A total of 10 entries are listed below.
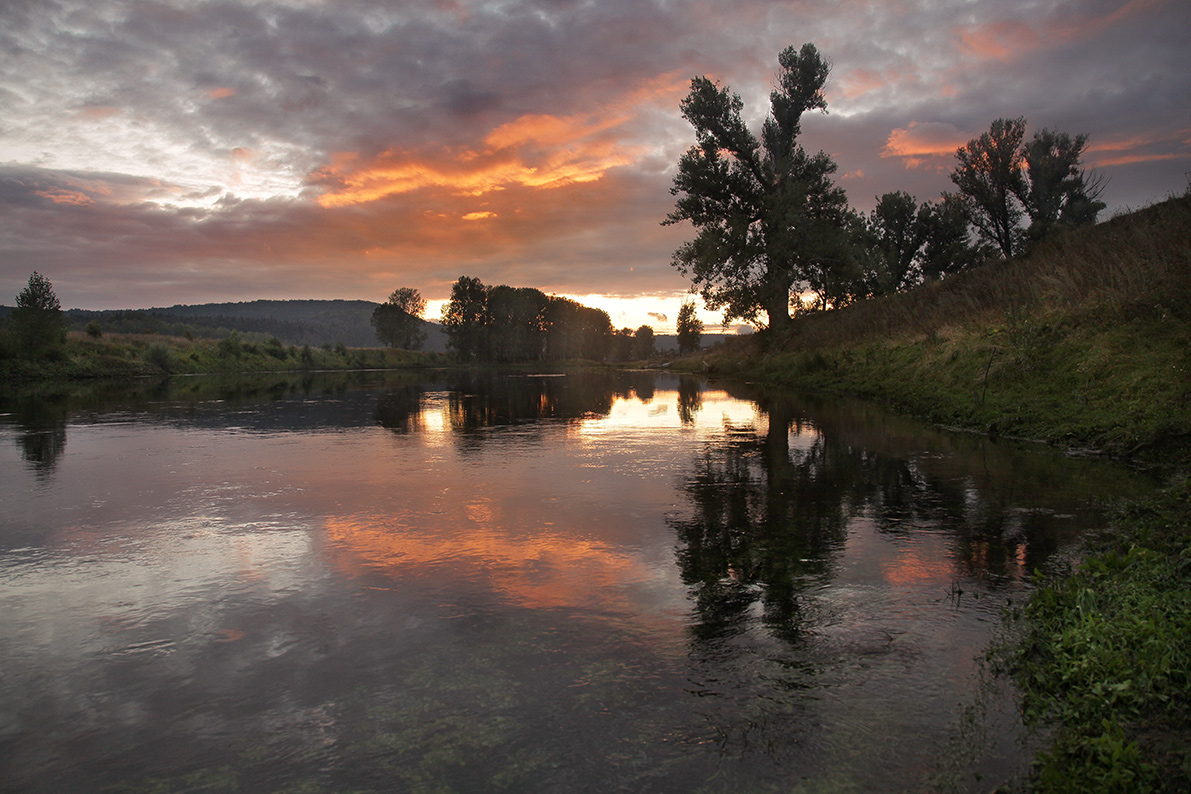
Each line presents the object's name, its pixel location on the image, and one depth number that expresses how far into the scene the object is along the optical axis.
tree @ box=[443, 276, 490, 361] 124.75
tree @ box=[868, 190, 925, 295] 52.84
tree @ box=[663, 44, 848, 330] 36.69
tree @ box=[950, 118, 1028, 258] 43.47
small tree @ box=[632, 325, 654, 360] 196.25
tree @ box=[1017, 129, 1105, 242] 42.50
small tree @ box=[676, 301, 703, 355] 143.25
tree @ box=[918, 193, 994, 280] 49.38
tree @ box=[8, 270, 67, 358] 47.41
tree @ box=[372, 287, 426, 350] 134.38
